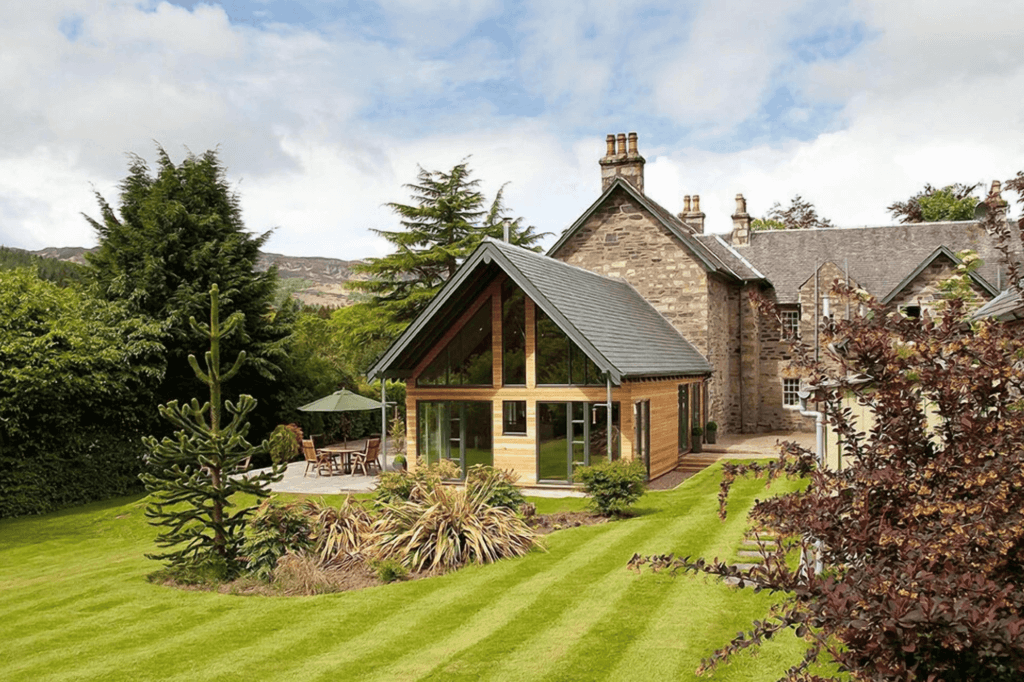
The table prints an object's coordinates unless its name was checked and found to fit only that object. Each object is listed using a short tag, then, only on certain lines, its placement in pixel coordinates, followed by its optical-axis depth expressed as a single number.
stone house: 19.33
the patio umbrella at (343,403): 25.25
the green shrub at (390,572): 11.23
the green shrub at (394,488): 13.73
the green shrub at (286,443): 26.47
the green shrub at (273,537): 11.53
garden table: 23.05
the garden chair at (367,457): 23.25
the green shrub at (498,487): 13.68
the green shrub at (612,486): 14.90
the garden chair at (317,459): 23.39
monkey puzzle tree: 11.29
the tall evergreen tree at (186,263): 26.02
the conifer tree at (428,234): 39.53
